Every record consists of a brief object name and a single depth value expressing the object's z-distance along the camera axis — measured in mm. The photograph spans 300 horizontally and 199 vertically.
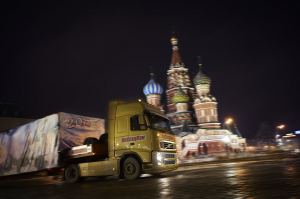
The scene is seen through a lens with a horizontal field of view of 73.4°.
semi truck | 8483
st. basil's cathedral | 39816
